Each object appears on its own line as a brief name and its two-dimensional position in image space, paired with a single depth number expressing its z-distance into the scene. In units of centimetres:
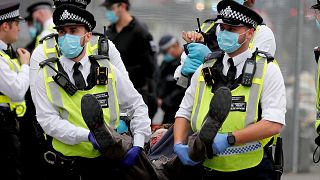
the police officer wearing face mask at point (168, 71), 2318
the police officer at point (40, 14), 2352
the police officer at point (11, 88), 1837
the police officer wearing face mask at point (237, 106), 1234
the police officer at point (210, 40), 1455
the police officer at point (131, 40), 2162
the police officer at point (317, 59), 1439
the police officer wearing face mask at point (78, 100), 1311
